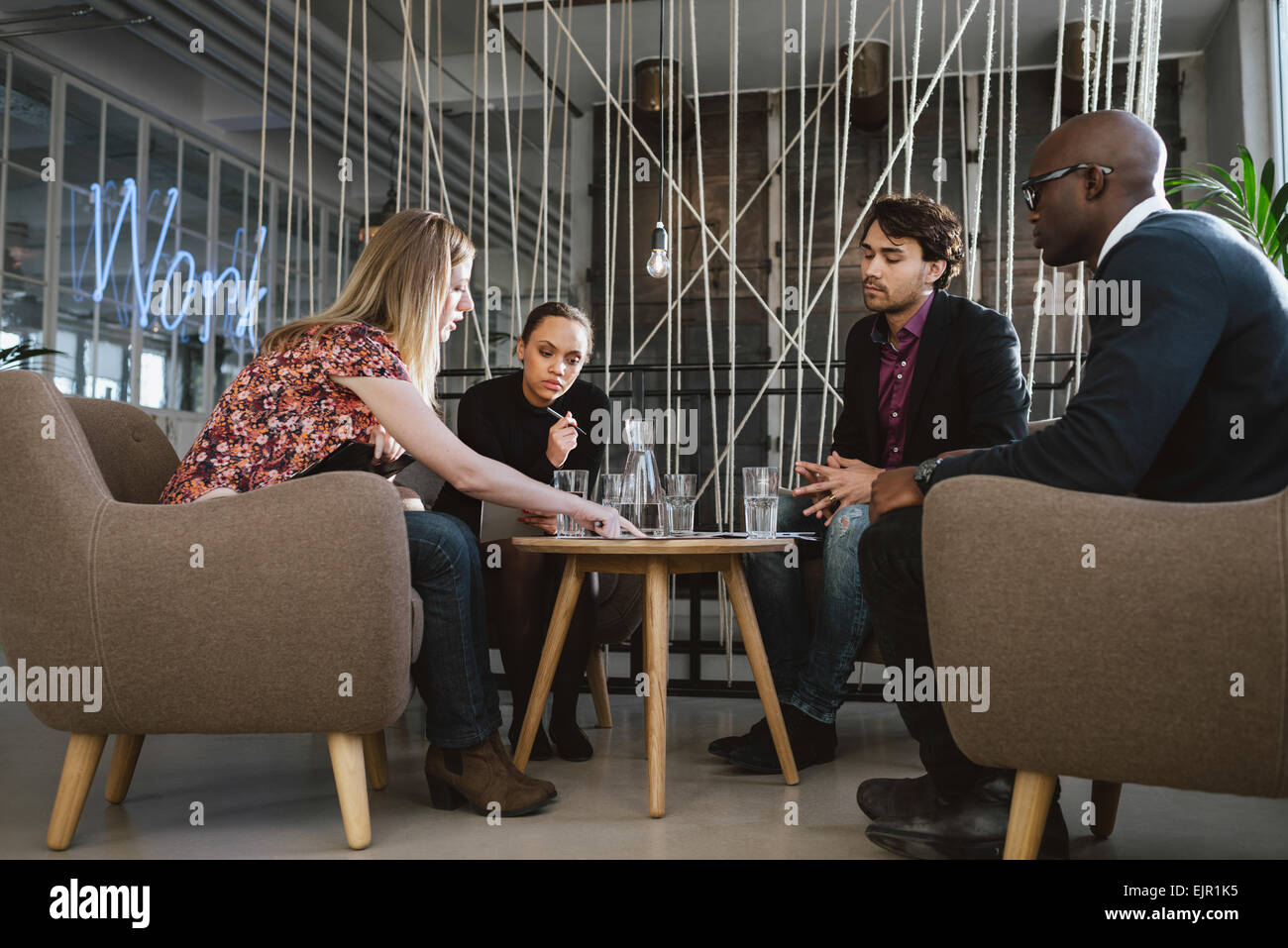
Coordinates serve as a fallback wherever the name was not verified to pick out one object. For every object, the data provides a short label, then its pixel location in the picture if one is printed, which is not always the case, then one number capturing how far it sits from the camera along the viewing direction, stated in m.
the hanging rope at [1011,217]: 2.64
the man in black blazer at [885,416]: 1.98
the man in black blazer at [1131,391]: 1.24
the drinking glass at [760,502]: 1.99
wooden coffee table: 1.77
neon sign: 5.72
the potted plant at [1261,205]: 3.06
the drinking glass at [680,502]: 2.06
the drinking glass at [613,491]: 2.02
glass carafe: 2.01
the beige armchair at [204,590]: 1.48
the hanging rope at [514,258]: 3.23
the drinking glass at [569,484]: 2.00
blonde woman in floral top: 1.69
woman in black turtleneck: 2.22
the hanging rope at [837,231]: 2.85
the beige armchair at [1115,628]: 1.11
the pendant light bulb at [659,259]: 2.77
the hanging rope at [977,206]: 2.64
